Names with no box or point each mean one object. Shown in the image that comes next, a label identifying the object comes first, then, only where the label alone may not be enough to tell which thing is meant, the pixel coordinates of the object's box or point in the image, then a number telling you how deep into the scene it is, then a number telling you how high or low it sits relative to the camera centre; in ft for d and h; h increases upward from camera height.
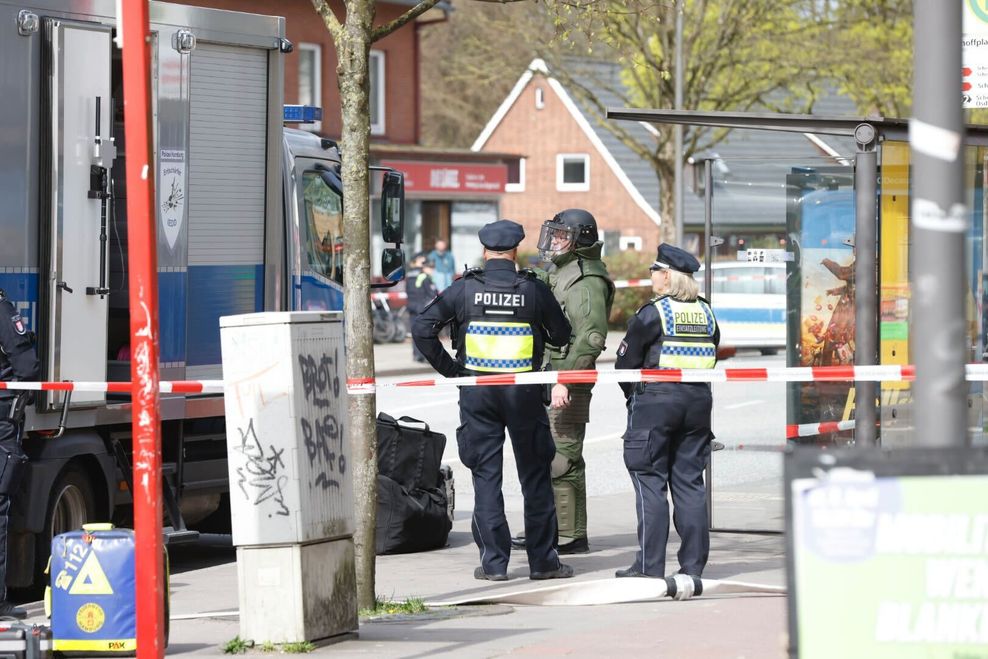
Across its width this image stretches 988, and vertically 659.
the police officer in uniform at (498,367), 57.52 -0.63
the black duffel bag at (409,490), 65.51 -3.05
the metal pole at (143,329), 36.04 +0.02
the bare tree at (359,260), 50.75 +1.02
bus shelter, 57.41 +1.36
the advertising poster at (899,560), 25.71 -1.72
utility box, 43.65 -1.77
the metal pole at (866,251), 55.72 +1.24
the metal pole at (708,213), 67.15 +2.23
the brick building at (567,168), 367.66 +17.37
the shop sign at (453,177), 255.50 +11.51
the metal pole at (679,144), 200.23 +11.12
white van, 130.21 +0.76
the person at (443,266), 211.20 +3.90
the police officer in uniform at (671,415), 54.24 -1.34
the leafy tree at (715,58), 219.00 +17.41
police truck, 55.67 +1.86
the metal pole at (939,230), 26.12 +0.74
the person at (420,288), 186.91 +2.27
